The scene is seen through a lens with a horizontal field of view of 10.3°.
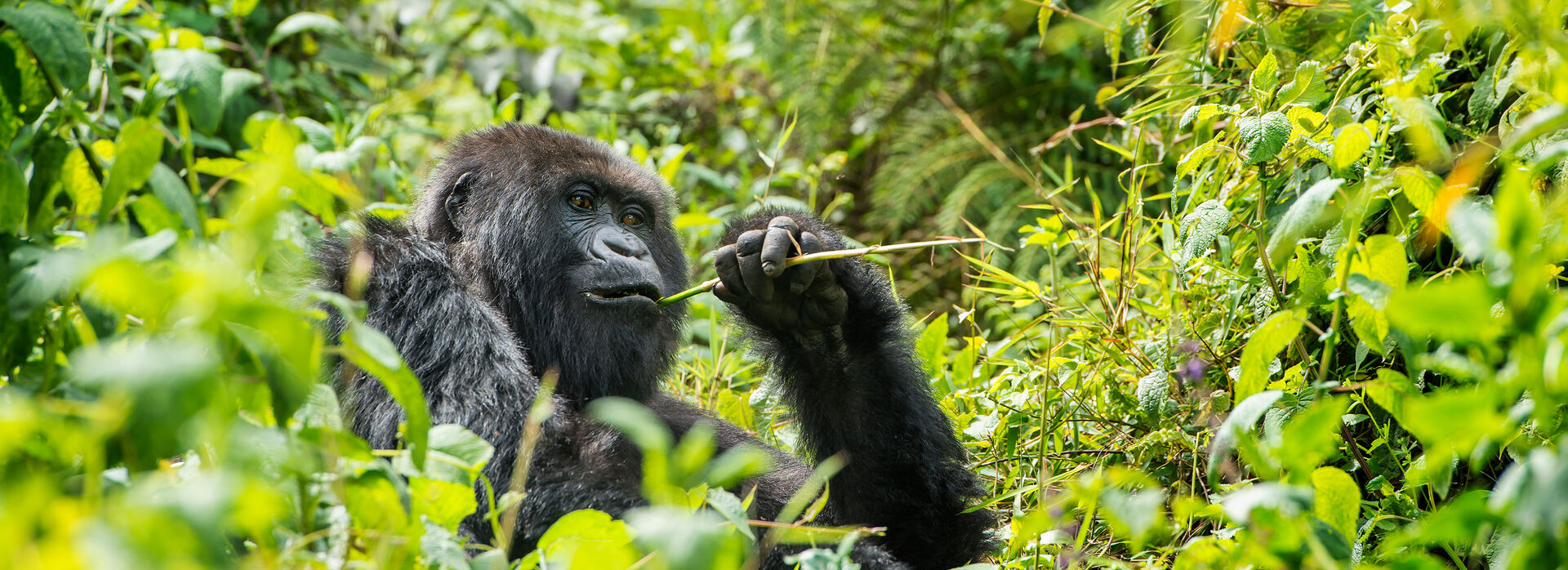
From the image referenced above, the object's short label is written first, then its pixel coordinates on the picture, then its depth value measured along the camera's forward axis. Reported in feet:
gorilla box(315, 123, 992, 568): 35.66
